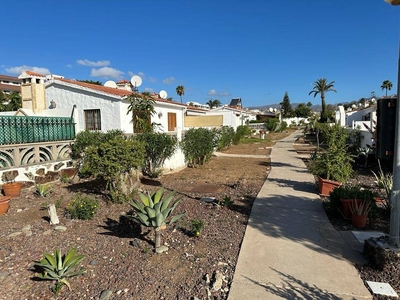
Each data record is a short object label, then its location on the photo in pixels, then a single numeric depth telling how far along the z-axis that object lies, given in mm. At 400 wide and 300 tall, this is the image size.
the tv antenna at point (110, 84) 19547
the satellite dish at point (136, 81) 18808
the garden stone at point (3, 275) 3775
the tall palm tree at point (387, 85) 77425
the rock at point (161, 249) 4343
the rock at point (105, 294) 3302
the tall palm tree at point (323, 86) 59031
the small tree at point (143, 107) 11240
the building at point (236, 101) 68312
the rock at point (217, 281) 3454
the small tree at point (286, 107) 84575
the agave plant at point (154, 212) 4277
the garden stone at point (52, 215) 5648
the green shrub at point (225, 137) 19388
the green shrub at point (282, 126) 45356
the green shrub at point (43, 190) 7990
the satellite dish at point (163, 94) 22984
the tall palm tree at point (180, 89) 63853
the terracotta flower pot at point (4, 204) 6423
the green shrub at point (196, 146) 13148
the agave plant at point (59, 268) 3534
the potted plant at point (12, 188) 7805
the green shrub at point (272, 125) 43844
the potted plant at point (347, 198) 5672
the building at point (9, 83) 62662
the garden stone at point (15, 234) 5134
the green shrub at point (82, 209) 5875
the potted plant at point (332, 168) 7586
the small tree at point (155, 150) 10812
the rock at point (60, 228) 5344
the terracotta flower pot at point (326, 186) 7492
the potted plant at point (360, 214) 5305
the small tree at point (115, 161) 6805
